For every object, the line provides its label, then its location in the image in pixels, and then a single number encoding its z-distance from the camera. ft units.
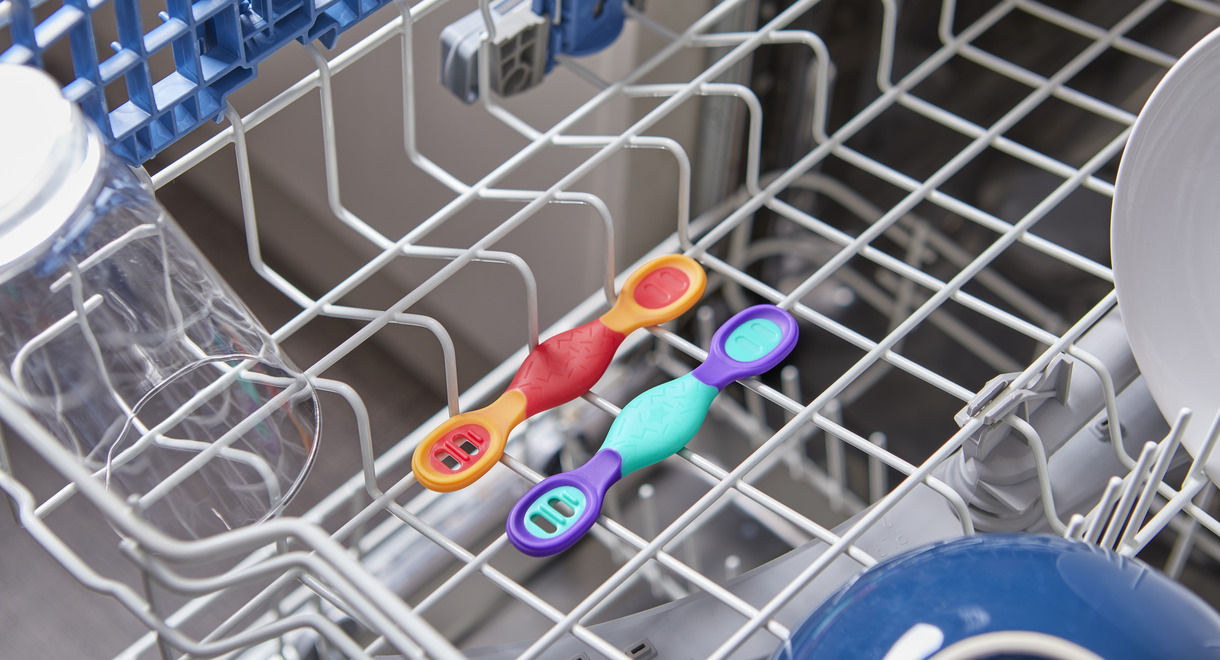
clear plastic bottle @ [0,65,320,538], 2.62
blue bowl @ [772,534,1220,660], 2.41
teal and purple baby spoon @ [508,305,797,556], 2.74
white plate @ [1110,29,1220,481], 2.74
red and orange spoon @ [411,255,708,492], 2.79
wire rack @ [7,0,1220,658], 2.64
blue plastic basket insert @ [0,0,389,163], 2.59
